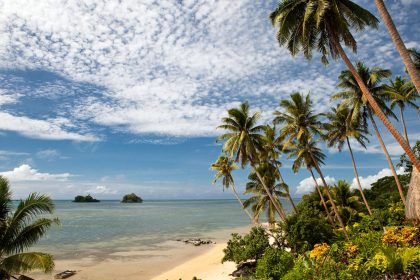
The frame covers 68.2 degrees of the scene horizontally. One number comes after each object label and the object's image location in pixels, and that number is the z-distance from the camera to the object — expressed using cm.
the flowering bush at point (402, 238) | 1081
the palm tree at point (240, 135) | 2509
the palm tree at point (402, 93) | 2732
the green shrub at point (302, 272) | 955
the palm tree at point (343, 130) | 2841
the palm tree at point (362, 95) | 2503
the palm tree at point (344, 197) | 3320
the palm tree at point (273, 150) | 3020
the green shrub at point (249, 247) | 1762
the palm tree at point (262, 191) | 3133
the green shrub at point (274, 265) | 1223
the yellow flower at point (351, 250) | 1154
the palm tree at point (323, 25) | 1459
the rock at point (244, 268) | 1783
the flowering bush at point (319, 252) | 1231
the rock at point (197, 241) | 3744
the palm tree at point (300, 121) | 2516
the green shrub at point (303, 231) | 1809
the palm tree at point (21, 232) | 1064
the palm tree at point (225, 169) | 3697
